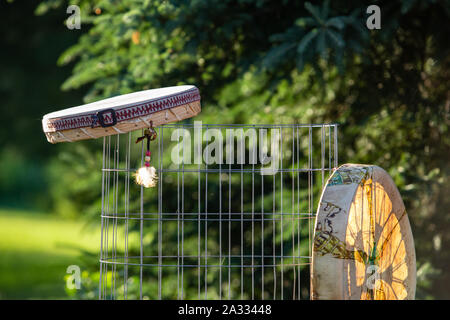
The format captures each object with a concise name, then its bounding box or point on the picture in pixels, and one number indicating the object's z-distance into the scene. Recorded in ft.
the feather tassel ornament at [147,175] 15.97
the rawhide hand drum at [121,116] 14.75
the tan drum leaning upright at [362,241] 14.58
